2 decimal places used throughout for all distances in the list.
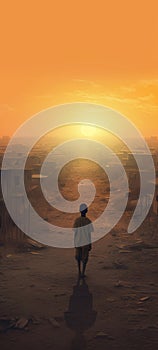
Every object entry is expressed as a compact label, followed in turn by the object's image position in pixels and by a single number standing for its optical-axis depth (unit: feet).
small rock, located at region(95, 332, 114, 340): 20.62
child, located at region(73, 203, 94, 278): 28.78
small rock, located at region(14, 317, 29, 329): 21.69
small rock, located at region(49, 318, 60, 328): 21.85
